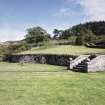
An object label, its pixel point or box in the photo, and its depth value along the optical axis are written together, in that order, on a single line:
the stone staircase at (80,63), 9.17
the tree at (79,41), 18.84
